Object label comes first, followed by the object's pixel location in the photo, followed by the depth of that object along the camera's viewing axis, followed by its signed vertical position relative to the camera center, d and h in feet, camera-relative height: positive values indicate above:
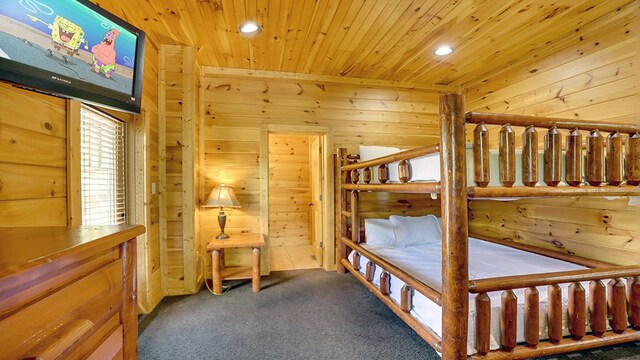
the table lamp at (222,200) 9.33 -0.60
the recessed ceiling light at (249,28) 7.38 +4.35
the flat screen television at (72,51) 3.12 +1.90
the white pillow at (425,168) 6.02 +0.28
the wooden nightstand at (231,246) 8.84 -2.43
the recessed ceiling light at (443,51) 8.86 +4.34
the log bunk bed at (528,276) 4.26 -1.67
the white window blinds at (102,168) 5.90 +0.40
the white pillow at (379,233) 9.73 -1.94
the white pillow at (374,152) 10.27 +1.11
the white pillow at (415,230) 9.78 -1.87
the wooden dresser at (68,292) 1.51 -0.77
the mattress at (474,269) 4.83 -2.31
